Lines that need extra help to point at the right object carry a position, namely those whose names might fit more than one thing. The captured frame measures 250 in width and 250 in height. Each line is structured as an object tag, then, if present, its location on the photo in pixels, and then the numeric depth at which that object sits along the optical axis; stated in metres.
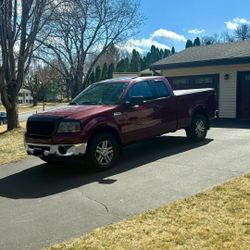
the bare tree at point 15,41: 11.03
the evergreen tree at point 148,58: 56.63
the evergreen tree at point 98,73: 47.28
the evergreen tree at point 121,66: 50.45
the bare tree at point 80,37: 18.40
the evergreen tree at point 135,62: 52.51
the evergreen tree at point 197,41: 52.39
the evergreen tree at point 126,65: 50.79
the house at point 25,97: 63.54
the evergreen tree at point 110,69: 47.56
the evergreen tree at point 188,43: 51.16
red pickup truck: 5.82
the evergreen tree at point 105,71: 47.83
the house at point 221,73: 13.05
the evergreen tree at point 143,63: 54.10
